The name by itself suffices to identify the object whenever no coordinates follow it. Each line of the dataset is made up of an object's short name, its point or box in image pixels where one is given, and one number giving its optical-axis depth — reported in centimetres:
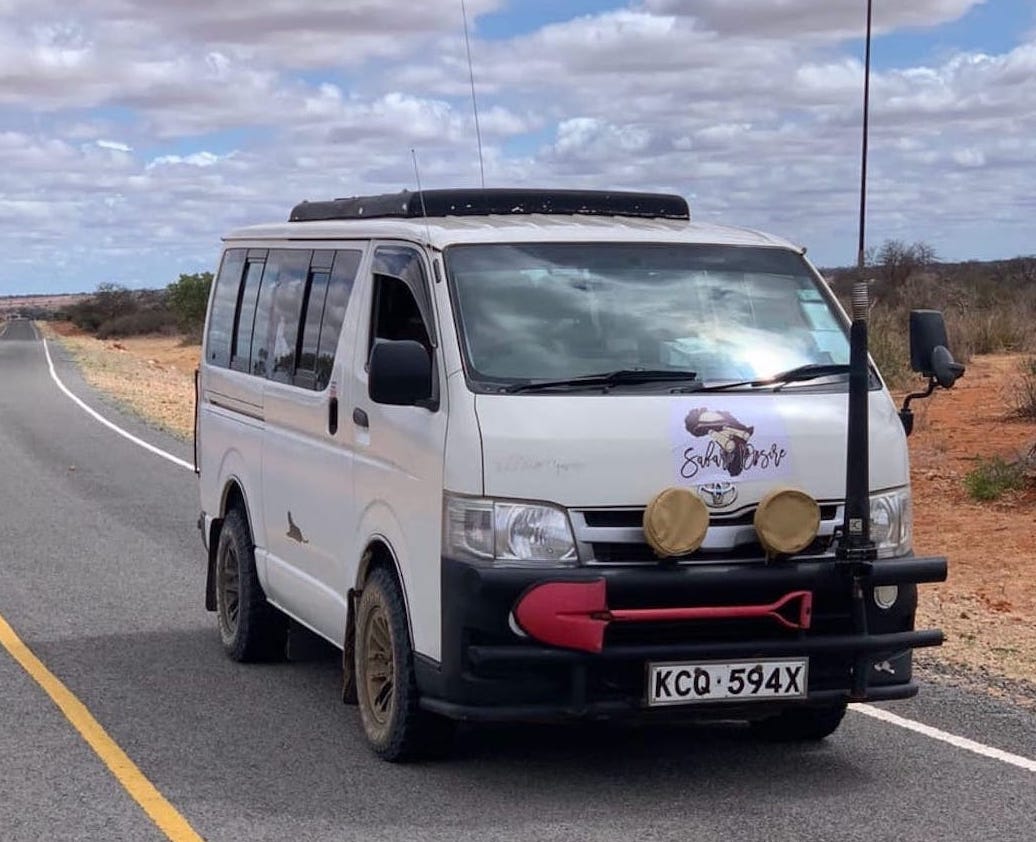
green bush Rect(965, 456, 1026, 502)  1578
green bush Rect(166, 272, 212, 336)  8431
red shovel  584
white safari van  596
